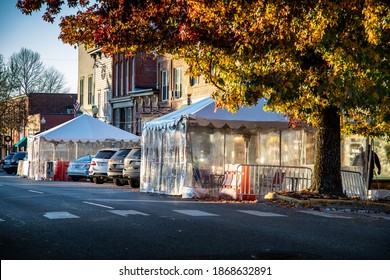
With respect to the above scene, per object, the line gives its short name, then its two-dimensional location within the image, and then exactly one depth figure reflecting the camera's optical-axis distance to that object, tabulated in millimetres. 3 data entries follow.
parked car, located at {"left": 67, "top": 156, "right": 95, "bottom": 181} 42594
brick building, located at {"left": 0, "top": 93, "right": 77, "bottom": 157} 87312
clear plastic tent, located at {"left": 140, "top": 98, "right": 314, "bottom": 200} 27094
